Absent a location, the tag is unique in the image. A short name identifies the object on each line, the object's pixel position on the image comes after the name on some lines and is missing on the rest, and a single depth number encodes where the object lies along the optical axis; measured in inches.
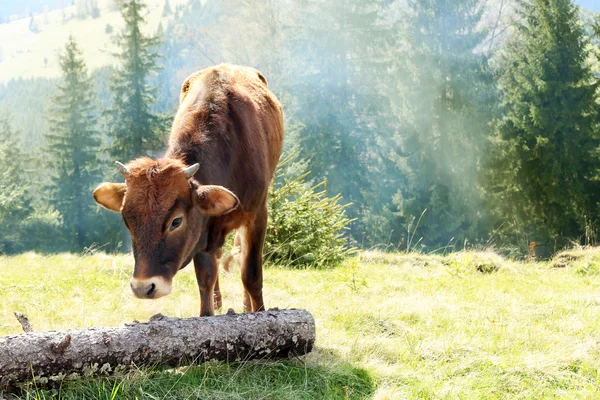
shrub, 368.8
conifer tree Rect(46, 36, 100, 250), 1352.1
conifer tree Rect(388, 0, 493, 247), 1208.8
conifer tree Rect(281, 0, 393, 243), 1330.0
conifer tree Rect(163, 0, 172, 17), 4229.6
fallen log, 129.1
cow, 153.6
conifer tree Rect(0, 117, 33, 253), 1332.4
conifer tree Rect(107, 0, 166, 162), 1323.8
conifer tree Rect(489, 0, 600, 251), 1018.7
